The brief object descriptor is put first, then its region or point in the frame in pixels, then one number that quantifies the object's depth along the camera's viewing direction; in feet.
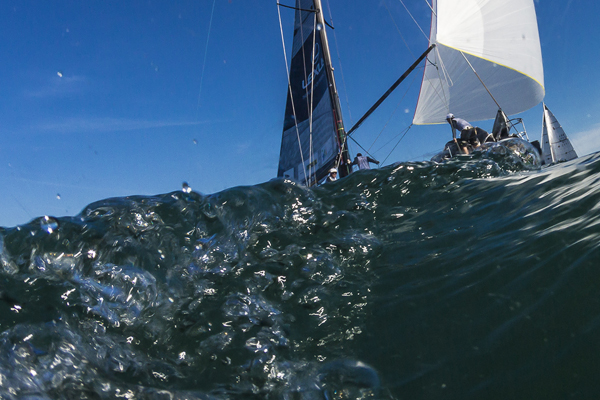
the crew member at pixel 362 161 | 33.14
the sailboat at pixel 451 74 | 40.65
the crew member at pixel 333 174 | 30.54
